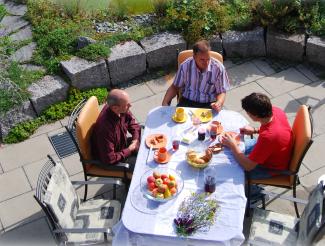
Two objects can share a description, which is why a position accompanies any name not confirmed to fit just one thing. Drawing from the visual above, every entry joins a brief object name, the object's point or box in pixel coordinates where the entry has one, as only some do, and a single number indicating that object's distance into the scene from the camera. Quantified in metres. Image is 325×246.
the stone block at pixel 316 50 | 6.61
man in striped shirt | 5.22
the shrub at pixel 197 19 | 6.74
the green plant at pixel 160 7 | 7.07
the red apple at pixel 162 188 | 3.95
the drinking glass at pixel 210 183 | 3.99
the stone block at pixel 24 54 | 6.65
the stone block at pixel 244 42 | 6.87
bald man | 4.50
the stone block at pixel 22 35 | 6.97
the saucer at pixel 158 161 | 4.31
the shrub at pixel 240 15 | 7.00
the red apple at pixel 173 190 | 3.98
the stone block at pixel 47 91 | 6.15
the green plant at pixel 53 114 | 6.01
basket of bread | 4.21
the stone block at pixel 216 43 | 6.83
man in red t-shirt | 4.18
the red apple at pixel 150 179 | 4.07
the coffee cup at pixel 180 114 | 4.77
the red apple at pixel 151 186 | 4.03
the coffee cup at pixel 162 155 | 4.30
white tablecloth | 3.70
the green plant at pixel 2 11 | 7.21
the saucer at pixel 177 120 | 4.77
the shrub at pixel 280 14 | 6.69
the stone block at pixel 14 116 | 5.98
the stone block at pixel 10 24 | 7.12
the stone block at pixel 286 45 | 6.73
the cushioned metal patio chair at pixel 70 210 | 3.95
